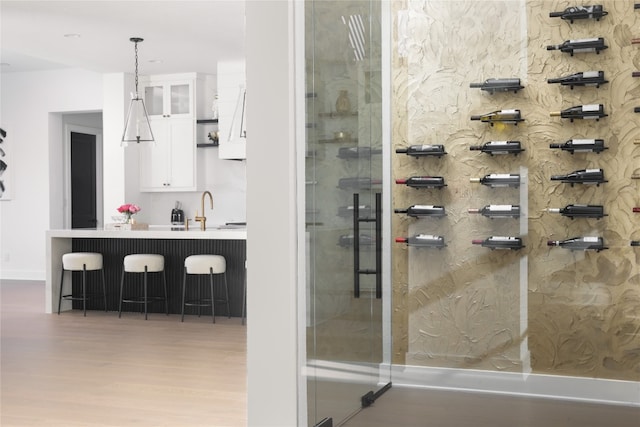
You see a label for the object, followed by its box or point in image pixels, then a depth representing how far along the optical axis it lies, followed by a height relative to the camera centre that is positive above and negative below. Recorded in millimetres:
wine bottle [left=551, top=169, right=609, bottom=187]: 3344 +42
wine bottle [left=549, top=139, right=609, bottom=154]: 3332 +180
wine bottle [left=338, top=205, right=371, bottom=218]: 3899 -120
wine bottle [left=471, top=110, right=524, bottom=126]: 3490 +320
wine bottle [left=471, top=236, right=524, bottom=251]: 3436 -253
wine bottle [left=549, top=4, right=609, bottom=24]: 3367 +769
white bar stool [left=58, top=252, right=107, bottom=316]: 8000 -781
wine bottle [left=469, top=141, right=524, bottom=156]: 3459 +180
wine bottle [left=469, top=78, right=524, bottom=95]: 3451 +462
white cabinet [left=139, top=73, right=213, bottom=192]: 10359 +839
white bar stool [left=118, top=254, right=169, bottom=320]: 7719 -776
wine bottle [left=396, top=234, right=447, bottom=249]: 3615 -259
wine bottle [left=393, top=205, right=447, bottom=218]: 3602 -114
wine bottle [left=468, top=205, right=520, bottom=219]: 3434 -109
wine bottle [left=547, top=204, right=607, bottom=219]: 3330 -107
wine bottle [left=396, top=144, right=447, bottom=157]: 3615 +178
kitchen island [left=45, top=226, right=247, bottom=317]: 7805 -675
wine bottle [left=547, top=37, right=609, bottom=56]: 3383 +625
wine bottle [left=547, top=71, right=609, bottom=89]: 3354 +474
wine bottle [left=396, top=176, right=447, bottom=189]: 3627 +26
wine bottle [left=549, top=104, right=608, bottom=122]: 3328 +326
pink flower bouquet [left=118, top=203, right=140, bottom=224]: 8586 -246
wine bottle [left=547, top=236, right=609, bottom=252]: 3324 -249
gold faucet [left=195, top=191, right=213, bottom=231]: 8047 -350
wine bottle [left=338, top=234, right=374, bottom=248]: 3902 -272
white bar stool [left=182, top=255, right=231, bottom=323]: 7474 -754
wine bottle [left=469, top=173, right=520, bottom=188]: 3438 +31
